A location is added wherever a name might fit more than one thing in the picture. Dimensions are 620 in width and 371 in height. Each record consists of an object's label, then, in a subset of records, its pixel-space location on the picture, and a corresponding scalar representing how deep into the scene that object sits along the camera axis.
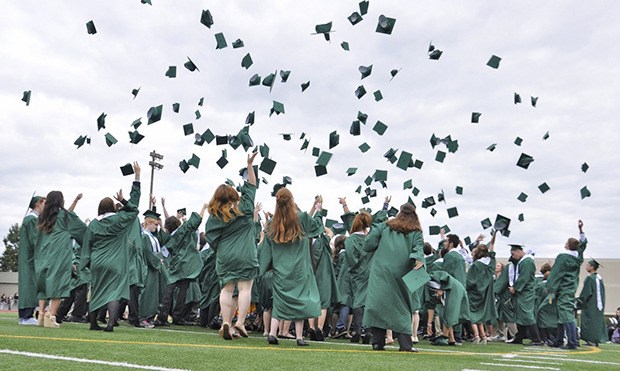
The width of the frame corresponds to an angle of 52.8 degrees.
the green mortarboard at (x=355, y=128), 12.40
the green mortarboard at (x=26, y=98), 11.03
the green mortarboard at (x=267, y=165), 8.93
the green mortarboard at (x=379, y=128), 12.10
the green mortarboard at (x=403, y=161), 11.21
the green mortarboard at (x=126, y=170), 9.61
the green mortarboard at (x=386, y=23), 11.57
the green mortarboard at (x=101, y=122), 11.04
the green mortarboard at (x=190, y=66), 12.36
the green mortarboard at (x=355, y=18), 11.17
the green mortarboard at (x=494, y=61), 13.21
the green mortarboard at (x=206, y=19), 11.81
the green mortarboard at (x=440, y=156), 13.12
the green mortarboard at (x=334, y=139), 12.11
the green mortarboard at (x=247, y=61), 12.24
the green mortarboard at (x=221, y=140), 11.66
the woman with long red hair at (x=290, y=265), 7.46
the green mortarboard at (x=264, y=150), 10.52
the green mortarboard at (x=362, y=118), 12.64
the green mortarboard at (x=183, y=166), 12.68
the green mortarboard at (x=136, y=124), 11.24
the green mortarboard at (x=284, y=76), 11.84
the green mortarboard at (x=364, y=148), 12.55
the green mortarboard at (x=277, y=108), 11.60
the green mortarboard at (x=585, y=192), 13.81
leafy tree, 85.75
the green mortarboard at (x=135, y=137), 11.01
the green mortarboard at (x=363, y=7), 11.26
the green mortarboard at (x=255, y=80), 11.77
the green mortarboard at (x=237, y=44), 12.02
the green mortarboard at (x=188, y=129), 12.68
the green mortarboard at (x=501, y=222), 13.14
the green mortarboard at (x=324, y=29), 11.22
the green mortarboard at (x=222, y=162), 12.05
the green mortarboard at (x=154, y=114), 11.27
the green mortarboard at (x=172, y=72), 12.38
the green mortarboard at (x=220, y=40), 11.72
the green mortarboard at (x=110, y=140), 10.67
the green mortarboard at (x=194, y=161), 12.60
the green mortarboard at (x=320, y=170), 10.83
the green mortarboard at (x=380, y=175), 12.45
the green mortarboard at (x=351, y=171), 13.13
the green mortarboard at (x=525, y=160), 13.48
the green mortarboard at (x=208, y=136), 12.01
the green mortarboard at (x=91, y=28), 11.31
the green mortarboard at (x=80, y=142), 11.29
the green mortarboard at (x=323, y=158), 10.66
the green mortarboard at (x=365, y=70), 12.51
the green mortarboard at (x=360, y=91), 12.42
